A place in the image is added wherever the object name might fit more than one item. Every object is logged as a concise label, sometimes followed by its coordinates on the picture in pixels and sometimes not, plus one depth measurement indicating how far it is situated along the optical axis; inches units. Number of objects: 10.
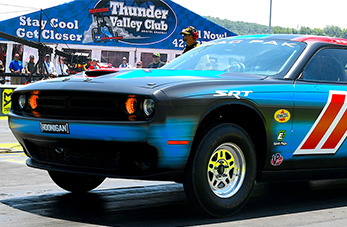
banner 1363.2
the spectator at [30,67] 1122.4
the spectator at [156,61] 434.4
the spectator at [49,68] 1098.1
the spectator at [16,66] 1097.4
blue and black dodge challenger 187.8
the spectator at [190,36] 373.7
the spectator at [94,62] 687.6
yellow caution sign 852.0
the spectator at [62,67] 1198.4
